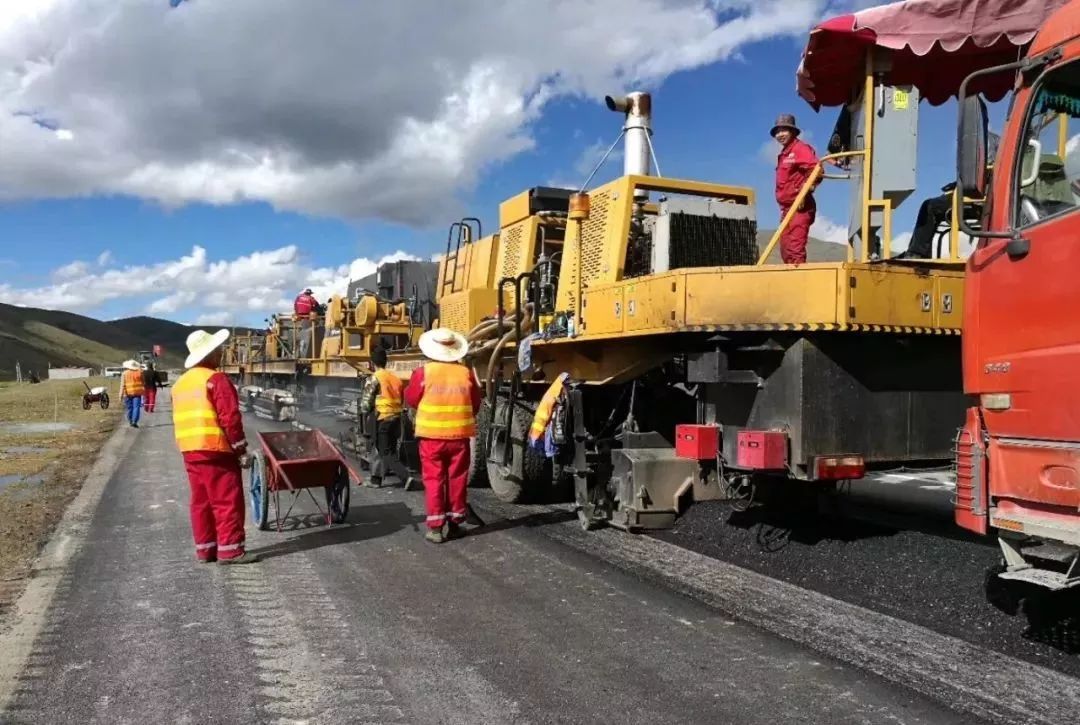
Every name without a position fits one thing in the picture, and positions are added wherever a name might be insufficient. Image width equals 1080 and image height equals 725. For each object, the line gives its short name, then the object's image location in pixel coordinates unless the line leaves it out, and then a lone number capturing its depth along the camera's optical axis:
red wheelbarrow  6.88
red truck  3.48
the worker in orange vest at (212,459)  5.88
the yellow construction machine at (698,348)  4.96
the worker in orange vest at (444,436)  6.67
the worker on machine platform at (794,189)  5.81
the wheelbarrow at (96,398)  25.38
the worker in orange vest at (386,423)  9.48
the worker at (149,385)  21.72
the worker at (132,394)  18.41
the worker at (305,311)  18.62
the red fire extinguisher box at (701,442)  5.54
